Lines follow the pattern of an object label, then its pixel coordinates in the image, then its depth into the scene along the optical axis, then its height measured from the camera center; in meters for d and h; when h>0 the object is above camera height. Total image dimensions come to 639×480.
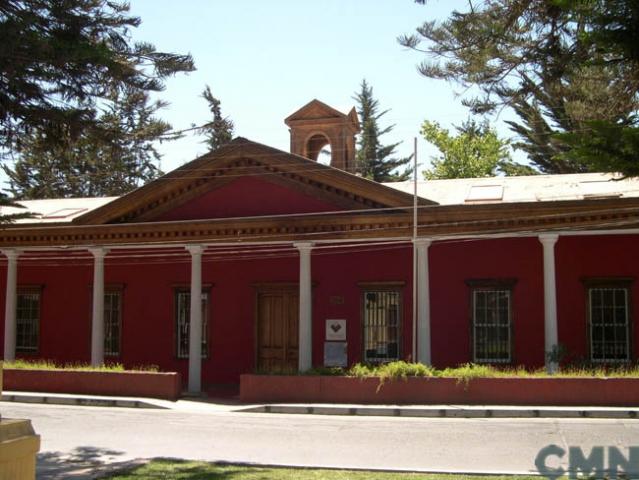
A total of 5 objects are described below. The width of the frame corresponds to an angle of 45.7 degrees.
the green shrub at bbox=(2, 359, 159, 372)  18.17 -1.37
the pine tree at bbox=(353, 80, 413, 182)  54.53 +11.47
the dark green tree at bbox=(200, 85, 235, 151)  46.12 +13.02
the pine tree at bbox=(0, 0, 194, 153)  8.12 +2.73
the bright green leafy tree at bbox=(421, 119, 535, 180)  47.91 +10.30
